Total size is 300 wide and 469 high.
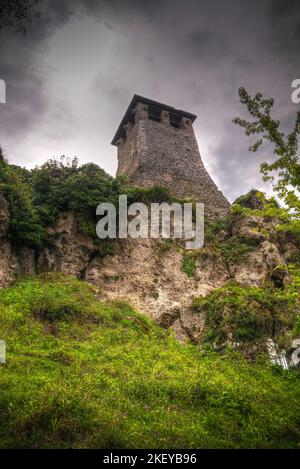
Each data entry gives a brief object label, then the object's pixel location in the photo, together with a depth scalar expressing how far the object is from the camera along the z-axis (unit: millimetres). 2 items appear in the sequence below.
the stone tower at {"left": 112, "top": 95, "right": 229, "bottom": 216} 22984
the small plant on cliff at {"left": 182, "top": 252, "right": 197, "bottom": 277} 17281
